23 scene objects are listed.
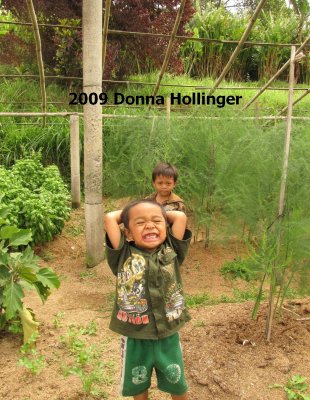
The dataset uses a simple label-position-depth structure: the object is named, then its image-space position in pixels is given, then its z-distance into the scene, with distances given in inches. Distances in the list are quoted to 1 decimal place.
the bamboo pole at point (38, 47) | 155.8
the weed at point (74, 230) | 220.8
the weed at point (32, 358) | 99.9
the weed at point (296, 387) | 95.4
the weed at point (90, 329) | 124.0
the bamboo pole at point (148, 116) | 185.0
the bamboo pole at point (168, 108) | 191.5
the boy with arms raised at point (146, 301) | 77.9
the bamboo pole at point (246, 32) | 156.2
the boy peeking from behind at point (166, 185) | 133.4
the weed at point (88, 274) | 175.0
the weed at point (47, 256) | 194.2
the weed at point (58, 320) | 127.2
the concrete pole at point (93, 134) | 156.1
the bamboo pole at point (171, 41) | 159.3
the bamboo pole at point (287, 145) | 103.0
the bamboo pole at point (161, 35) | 177.1
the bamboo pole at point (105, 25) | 160.2
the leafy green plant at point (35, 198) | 185.2
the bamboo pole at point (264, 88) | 169.2
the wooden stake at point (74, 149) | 228.7
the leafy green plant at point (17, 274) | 106.7
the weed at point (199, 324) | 124.8
